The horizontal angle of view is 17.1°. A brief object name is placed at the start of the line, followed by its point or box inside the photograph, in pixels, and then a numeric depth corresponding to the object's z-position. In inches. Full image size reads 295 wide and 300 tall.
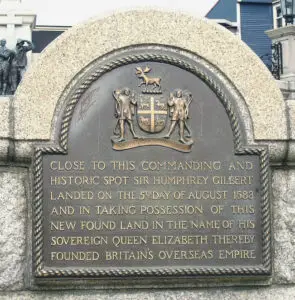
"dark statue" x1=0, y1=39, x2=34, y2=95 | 815.7
